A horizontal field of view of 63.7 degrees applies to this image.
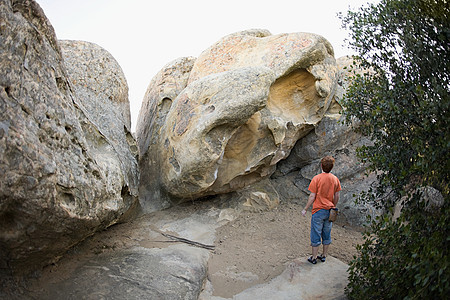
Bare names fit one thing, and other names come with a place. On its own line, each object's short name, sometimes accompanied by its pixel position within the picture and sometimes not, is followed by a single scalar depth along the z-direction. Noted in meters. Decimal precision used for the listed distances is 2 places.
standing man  5.15
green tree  2.95
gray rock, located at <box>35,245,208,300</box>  3.98
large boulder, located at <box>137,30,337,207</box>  6.24
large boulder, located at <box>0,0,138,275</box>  3.15
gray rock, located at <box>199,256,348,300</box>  4.54
